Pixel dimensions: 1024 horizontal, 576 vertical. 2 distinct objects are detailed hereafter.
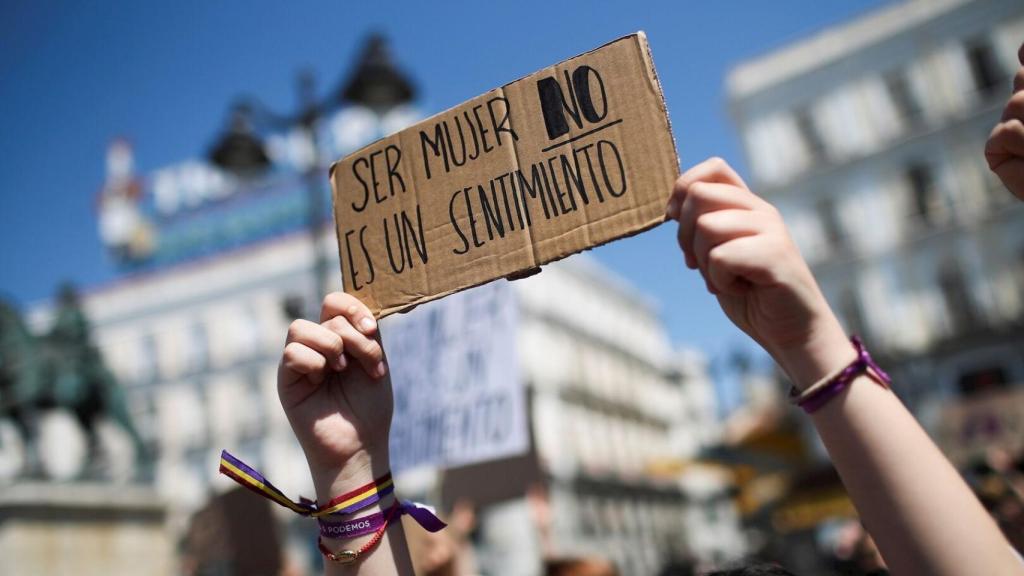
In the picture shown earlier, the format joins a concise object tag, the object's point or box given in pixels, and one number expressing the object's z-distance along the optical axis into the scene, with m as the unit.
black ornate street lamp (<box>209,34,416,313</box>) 9.52
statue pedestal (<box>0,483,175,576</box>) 5.86
